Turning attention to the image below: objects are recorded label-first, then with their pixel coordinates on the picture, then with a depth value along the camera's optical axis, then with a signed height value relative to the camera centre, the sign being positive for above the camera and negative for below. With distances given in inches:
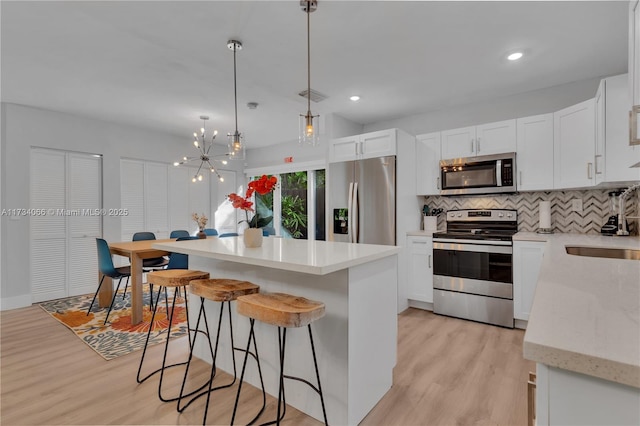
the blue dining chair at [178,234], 192.7 -13.5
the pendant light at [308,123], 82.2 +27.0
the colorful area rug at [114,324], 112.1 -47.1
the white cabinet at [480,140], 136.3 +32.3
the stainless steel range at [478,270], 126.4 -25.1
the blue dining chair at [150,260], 164.4 -26.3
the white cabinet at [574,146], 114.8 +24.7
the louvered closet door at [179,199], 222.4 +9.5
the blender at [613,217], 117.5 -2.8
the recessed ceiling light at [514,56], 108.0 +54.3
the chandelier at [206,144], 176.0 +52.3
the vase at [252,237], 86.7 -7.1
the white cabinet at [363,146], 146.9 +32.6
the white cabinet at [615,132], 97.0 +24.9
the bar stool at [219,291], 72.2 -18.7
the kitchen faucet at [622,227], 110.2 -6.2
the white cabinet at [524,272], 118.7 -23.9
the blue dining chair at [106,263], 141.8 -23.2
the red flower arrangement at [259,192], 82.8 +4.6
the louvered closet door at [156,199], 209.8 +9.2
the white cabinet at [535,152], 127.7 +24.2
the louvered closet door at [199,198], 233.9 +10.8
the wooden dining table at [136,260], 132.6 -20.7
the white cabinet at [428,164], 154.5 +23.7
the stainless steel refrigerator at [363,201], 145.8 +5.2
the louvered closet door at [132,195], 198.5 +11.0
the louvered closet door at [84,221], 178.2 -4.7
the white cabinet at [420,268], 145.1 -26.9
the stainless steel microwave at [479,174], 135.8 +16.5
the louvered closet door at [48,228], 165.5 -8.1
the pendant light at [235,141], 107.9 +29.3
